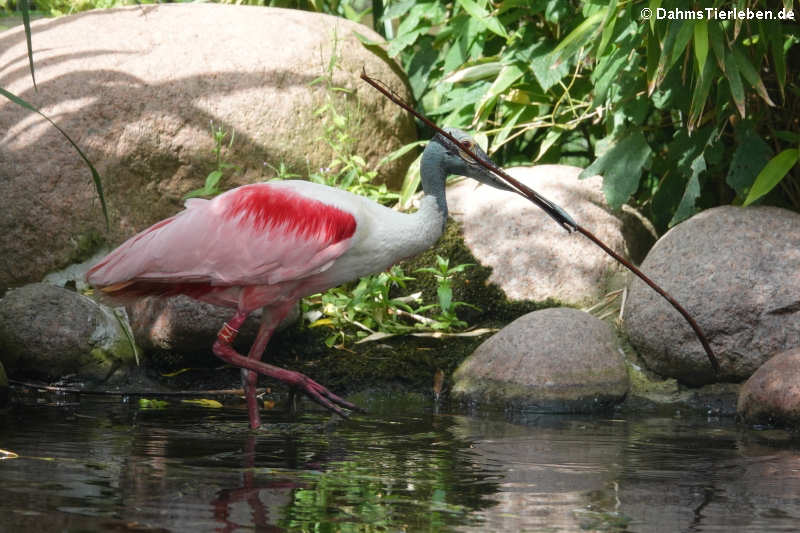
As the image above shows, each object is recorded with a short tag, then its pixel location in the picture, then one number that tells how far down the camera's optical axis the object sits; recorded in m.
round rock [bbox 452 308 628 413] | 11.66
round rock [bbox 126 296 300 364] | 12.45
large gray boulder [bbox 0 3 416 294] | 14.41
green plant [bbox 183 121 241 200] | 13.87
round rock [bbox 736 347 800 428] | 10.45
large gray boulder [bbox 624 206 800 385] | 11.74
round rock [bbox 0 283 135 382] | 12.36
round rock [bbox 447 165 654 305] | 13.98
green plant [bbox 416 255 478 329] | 13.20
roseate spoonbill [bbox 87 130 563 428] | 10.47
